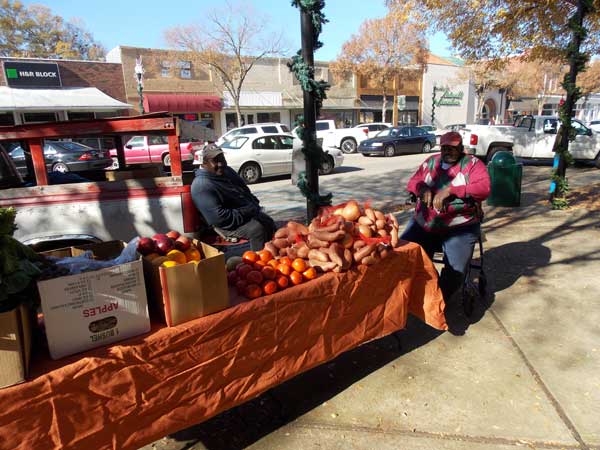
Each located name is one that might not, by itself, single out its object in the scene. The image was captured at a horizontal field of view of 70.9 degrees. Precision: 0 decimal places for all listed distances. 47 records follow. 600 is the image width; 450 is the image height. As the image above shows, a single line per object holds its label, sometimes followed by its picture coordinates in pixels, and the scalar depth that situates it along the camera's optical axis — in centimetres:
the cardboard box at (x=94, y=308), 188
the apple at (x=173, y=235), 283
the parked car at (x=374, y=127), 2412
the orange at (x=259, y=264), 278
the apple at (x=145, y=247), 253
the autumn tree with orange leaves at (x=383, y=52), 3331
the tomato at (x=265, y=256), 292
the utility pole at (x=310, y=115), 359
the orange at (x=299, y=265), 280
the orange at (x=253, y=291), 252
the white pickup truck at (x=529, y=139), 1409
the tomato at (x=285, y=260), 285
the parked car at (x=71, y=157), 1558
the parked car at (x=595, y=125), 2124
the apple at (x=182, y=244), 265
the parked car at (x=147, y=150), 1719
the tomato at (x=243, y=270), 269
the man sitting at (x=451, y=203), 367
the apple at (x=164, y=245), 256
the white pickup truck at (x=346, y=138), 2328
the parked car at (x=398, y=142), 2048
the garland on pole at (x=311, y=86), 355
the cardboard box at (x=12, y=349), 171
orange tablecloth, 185
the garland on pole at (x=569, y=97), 716
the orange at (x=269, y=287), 256
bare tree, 2780
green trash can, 823
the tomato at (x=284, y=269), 274
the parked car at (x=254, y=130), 1917
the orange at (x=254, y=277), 260
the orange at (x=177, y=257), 239
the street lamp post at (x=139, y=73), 2016
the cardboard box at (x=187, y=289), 213
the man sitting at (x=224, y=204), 413
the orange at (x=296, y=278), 270
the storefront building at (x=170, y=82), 2844
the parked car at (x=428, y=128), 2319
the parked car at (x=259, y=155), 1325
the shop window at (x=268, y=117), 3444
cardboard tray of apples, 238
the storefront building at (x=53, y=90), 2373
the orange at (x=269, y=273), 265
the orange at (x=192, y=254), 258
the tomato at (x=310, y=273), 276
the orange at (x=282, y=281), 264
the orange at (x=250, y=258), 289
